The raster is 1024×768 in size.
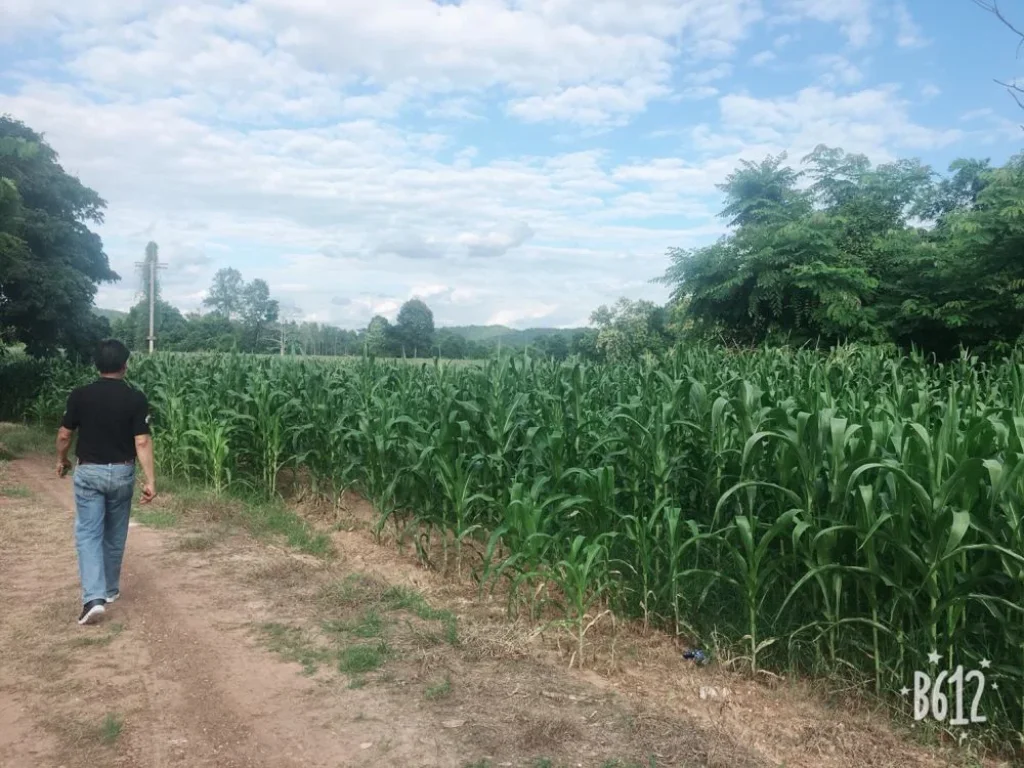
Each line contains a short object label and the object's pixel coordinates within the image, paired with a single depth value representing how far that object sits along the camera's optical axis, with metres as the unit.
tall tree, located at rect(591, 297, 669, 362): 26.58
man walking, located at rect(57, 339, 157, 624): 4.75
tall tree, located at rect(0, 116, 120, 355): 15.18
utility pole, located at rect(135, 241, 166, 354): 34.28
